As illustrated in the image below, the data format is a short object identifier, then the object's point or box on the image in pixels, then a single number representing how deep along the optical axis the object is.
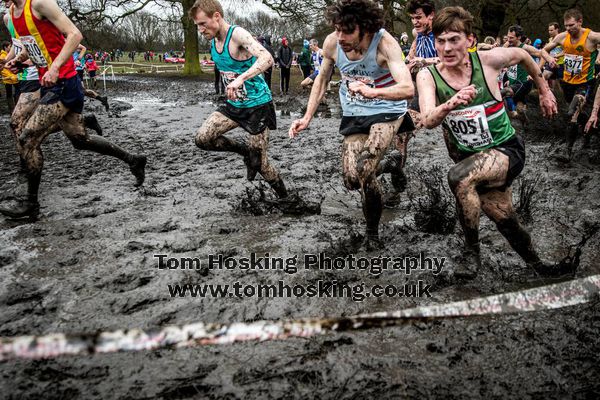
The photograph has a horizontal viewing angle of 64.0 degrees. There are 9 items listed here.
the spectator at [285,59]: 17.55
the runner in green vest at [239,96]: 4.23
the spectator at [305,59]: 19.58
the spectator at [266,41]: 15.38
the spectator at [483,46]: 6.31
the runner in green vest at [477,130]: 2.95
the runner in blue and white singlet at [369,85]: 3.37
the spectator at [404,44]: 15.36
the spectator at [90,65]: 22.26
